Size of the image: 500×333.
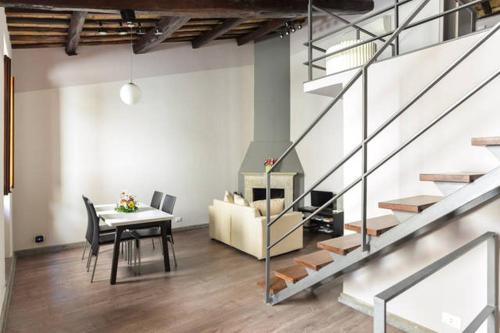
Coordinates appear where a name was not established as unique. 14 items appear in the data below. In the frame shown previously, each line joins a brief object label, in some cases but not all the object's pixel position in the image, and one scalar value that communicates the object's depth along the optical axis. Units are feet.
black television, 21.18
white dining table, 12.83
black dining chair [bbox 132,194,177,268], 14.43
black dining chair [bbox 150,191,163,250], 17.39
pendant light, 16.15
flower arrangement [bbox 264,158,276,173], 22.99
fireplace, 23.11
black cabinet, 19.02
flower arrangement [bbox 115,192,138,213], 14.76
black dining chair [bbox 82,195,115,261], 13.98
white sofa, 15.33
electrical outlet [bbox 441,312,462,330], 8.20
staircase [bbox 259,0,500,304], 6.25
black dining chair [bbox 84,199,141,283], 13.17
